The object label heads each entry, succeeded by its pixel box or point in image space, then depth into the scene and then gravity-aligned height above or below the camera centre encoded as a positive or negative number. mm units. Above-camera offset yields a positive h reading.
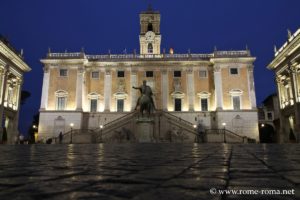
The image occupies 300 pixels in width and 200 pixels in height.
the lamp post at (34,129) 55969 +2877
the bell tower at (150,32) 50688 +20074
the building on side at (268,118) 55172 +5029
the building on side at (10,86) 31531 +7101
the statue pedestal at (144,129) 22969 +1109
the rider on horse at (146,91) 22406 +4104
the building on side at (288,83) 30359 +7042
